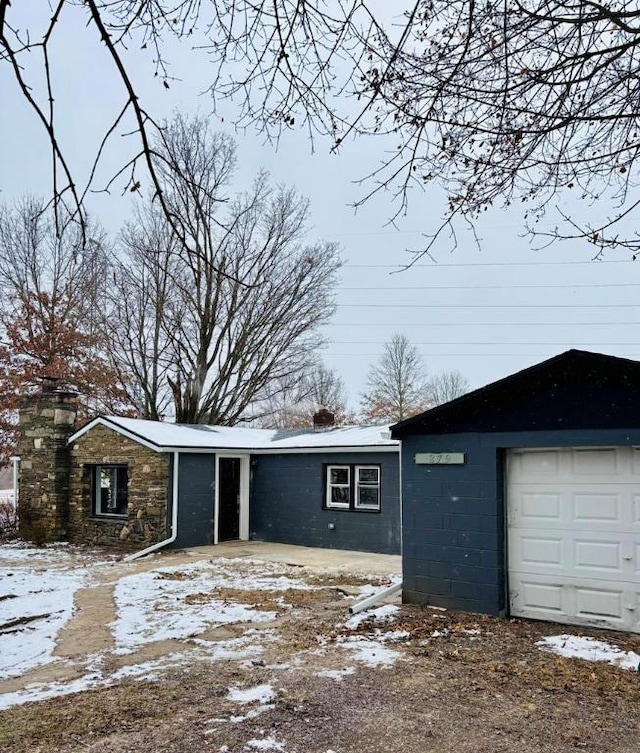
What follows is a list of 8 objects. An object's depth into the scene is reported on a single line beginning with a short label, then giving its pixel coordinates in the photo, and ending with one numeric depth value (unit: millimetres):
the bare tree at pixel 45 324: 21844
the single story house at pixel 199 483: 13562
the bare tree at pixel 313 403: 34531
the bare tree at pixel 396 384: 36000
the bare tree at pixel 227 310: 21781
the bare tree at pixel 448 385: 41284
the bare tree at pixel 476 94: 3344
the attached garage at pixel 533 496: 6906
